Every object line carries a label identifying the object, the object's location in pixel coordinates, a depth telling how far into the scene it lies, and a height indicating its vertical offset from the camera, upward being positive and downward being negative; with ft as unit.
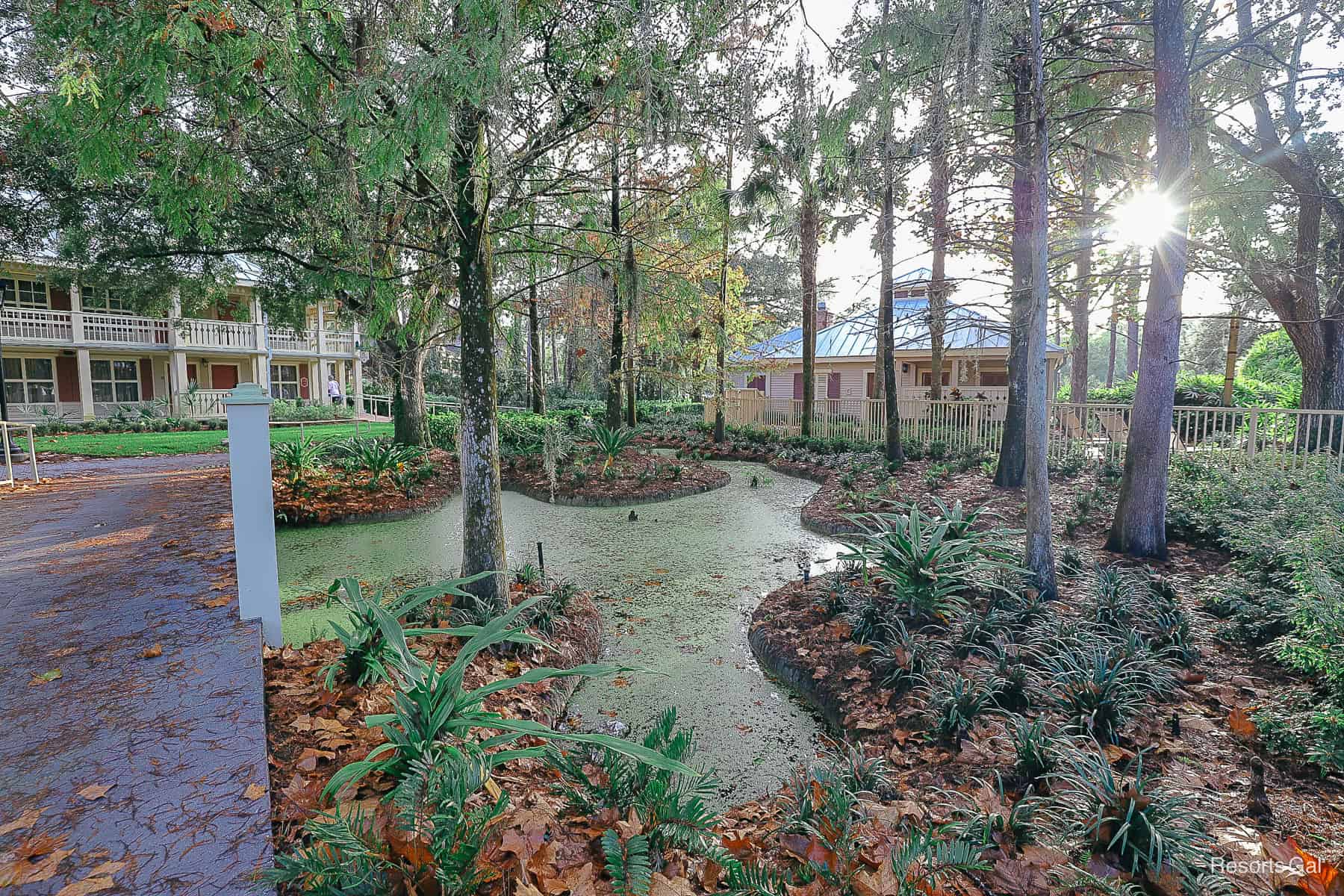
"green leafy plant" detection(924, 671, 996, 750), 9.61 -5.09
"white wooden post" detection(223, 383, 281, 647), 10.12 -1.52
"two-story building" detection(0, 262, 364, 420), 56.85 +4.85
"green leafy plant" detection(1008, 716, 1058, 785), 8.11 -4.84
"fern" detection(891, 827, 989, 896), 5.83 -4.61
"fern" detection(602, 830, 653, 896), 5.74 -4.59
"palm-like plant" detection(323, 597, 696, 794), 6.78 -3.88
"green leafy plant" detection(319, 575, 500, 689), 9.80 -4.06
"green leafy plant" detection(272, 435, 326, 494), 27.55 -3.00
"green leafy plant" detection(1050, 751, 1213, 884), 6.13 -4.62
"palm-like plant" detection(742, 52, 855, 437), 12.98 +5.92
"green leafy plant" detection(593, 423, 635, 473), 34.06 -2.60
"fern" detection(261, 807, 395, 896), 5.28 -4.19
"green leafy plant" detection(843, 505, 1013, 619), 13.44 -3.95
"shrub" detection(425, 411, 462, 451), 42.01 -2.49
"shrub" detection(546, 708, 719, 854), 6.81 -4.80
